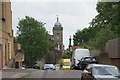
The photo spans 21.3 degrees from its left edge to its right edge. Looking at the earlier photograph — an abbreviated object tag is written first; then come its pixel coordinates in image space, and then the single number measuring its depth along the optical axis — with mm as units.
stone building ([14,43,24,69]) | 47444
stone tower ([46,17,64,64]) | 162000
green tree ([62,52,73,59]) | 124750
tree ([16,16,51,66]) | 78750
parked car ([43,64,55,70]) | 48062
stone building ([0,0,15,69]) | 35781
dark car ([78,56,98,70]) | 31631
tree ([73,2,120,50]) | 44531
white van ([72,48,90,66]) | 36491
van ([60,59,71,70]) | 53612
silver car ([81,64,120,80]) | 14385
